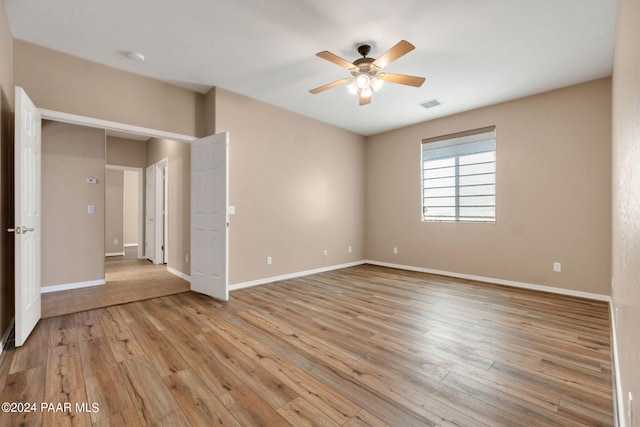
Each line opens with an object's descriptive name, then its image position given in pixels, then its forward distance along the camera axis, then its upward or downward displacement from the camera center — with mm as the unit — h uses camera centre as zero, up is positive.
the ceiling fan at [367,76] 2718 +1405
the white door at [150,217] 6453 -128
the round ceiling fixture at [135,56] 3116 +1736
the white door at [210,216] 3645 -55
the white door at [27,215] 2299 -32
